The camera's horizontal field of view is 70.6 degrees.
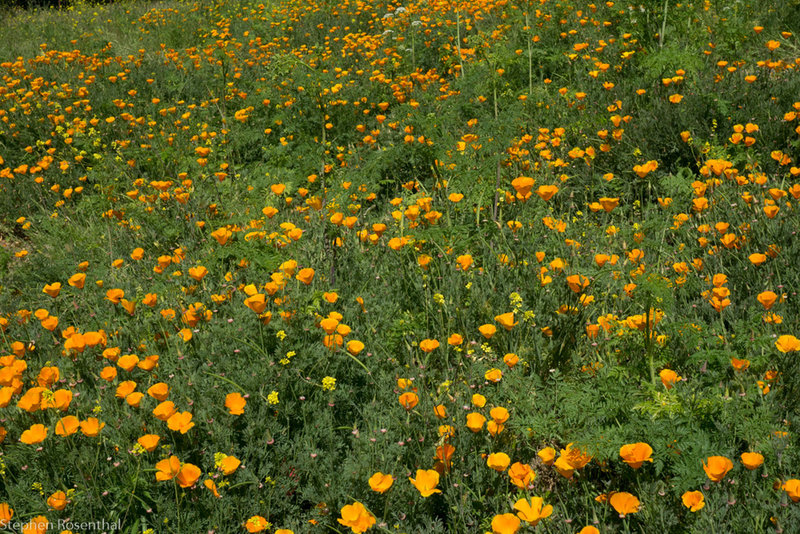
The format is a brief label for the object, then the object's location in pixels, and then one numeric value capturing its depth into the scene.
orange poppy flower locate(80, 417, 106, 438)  2.02
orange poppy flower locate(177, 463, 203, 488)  1.93
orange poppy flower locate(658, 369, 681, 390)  2.06
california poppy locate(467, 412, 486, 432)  2.02
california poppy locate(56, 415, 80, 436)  2.05
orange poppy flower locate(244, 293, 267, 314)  2.37
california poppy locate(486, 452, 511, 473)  1.91
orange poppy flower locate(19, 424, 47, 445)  2.00
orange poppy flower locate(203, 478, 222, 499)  1.91
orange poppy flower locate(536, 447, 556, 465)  1.88
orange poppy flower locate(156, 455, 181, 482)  1.89
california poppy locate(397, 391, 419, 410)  2.14
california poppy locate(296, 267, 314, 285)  2.60
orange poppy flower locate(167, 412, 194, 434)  2.02
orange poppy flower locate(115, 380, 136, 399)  2.28
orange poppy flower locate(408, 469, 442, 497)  1.86
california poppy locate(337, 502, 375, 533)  1.72
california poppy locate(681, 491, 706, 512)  1.70
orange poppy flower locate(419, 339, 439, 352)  2.38
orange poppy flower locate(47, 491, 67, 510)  1.85
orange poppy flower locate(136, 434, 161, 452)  1.99
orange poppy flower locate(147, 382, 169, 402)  2.10
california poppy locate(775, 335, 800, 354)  2.00
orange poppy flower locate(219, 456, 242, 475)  1.93
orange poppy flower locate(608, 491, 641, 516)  1.76
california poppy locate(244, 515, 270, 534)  1.80
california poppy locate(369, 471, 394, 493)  1.83
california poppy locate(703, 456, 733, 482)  1.68
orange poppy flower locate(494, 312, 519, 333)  2.42
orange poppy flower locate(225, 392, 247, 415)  2.13
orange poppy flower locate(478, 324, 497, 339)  2.42
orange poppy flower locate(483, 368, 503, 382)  2.27
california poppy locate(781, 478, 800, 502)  1.65
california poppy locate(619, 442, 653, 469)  1.80
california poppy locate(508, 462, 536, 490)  1.85
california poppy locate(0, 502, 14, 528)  1.79
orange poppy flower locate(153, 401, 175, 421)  2.04
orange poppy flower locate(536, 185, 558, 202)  2.89
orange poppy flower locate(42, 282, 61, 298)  2.84
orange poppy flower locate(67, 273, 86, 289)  2.91
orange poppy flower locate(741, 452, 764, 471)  1.71
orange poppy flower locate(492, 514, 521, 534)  1.69
